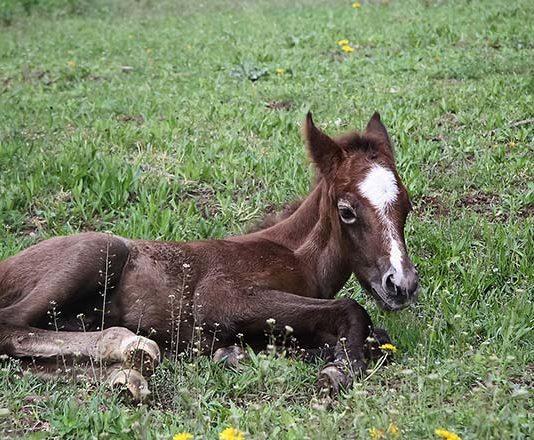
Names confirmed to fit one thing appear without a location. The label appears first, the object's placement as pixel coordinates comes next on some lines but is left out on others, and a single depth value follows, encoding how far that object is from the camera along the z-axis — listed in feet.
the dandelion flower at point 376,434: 25.91
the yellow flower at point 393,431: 26.35
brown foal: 35.68
